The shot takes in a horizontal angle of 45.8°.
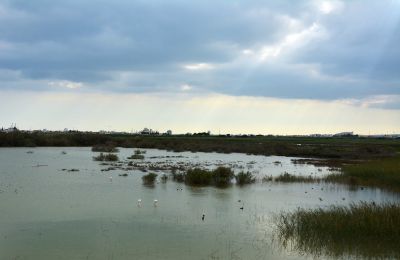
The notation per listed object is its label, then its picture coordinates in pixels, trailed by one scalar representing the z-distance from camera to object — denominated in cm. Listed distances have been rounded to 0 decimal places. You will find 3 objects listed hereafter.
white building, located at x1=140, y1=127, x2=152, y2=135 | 15288
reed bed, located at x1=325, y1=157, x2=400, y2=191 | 2291
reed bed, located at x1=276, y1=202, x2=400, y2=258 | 1029
